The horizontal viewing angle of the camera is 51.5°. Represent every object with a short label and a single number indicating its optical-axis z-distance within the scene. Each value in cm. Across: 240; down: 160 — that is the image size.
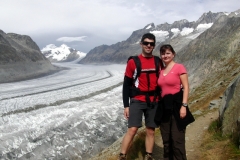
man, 543
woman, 501
